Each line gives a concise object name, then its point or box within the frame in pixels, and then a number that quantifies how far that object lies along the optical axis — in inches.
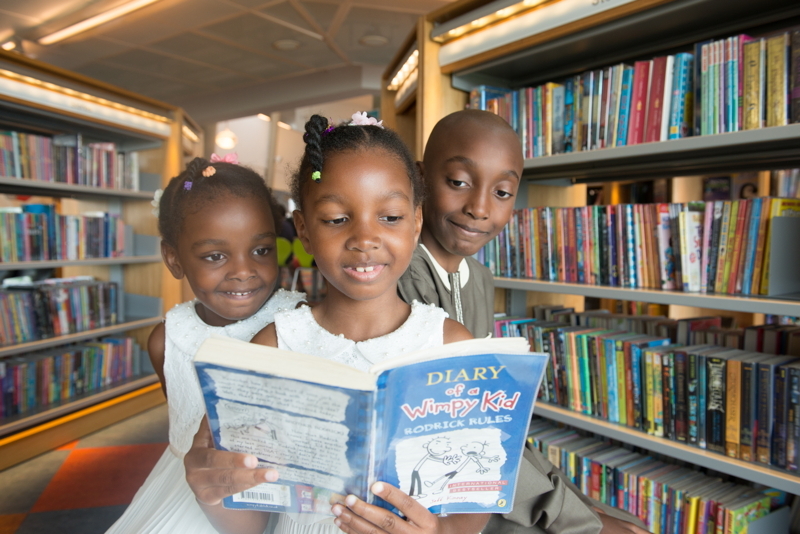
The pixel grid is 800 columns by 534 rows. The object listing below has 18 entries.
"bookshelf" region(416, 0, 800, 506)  56.7
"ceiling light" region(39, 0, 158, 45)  158.6
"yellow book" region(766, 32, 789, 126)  51.8
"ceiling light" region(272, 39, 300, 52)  192.1
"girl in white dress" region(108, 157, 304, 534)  42.7
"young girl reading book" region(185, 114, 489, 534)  32.4
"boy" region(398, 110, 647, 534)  44.7
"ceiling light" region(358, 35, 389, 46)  191.1
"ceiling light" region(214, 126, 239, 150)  288.0
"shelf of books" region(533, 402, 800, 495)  50.7
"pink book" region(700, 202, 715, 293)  59.4
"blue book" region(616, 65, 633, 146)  65.0
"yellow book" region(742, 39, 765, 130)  53.6
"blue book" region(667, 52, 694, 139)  59.9
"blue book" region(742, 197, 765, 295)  55.5
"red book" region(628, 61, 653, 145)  63.3
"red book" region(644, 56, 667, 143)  61.7
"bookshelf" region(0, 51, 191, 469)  106.5
